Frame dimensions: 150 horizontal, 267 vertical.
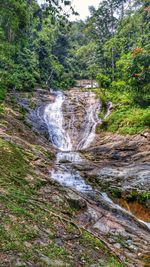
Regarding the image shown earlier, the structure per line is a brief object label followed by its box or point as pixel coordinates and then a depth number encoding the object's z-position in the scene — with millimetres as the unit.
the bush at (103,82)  32116
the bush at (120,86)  25828
